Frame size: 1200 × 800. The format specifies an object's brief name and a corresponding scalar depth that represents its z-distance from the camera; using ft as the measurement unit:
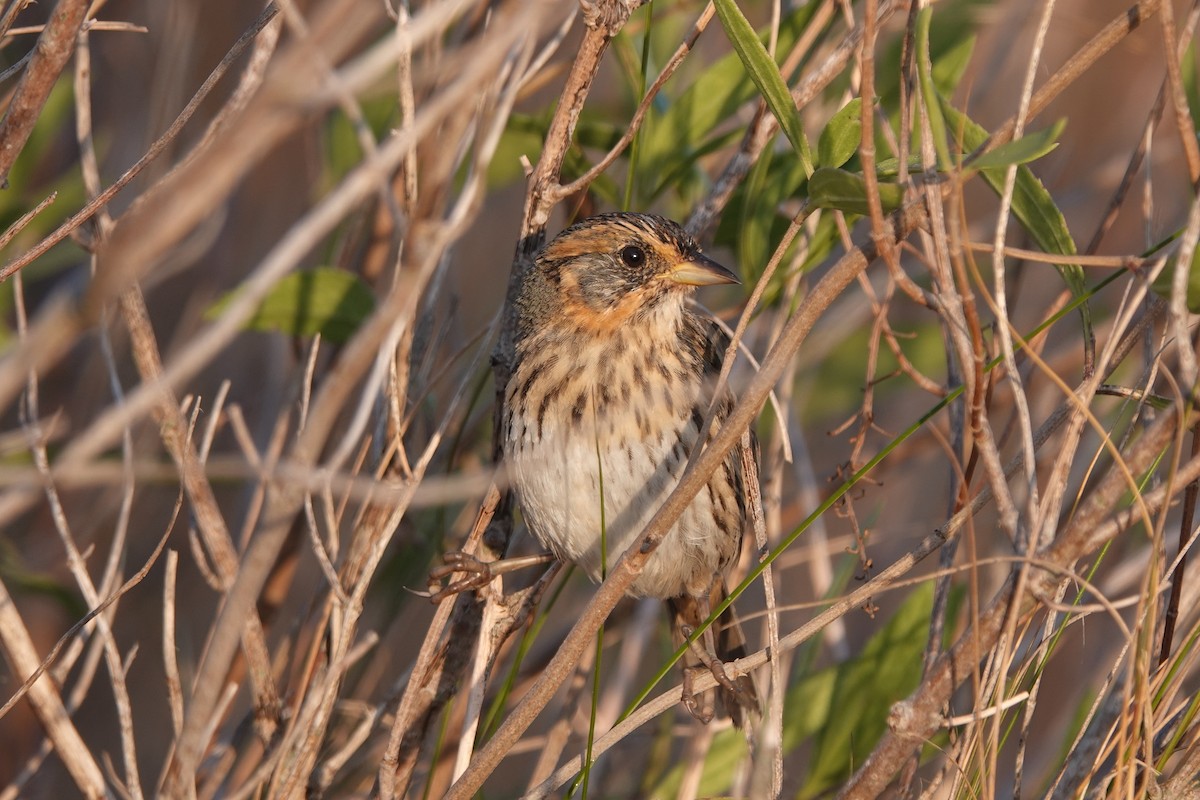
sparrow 10.84
